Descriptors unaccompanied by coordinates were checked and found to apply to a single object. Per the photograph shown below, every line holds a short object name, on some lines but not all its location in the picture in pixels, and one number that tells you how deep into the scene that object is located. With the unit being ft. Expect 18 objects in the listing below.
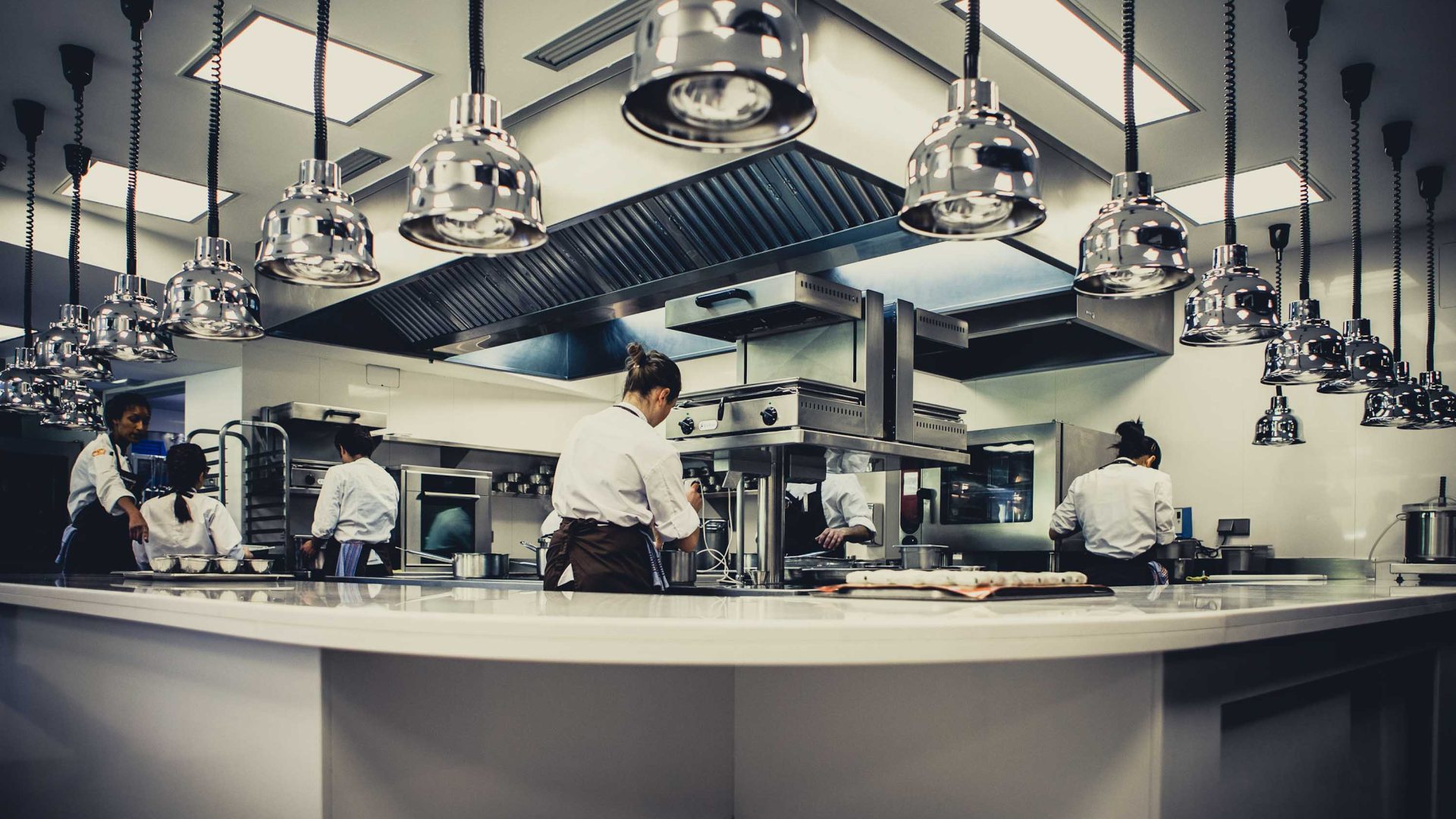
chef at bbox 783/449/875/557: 15.03
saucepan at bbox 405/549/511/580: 12.67
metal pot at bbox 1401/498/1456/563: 14.74
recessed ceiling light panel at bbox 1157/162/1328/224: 14.66
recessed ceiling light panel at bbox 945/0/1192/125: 10.16
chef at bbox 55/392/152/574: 13.48
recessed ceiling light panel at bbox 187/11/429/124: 10.84
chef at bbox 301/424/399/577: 16.05
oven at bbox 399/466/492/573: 21.34
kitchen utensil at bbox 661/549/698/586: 9.42
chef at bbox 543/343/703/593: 8.33
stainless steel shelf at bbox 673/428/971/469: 10.53
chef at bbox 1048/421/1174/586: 15.30
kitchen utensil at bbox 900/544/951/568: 10.41
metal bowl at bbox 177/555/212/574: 9.75
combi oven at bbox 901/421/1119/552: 17.61
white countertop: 3.68
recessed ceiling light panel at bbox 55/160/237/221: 14.95
